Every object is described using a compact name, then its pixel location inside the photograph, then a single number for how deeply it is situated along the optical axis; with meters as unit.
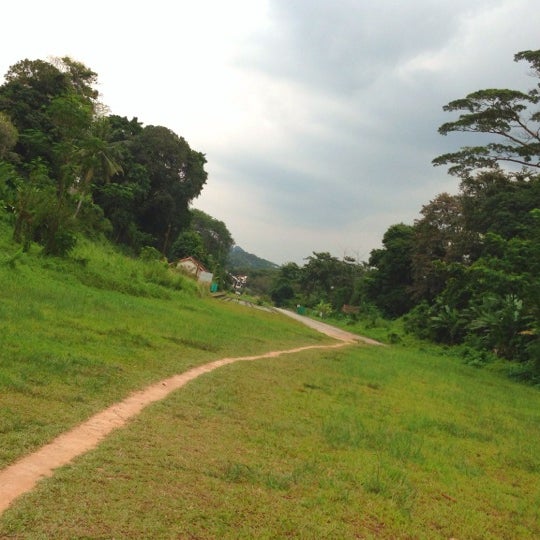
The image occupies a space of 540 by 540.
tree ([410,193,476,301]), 39.66
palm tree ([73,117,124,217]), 27.55
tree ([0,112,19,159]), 30.55
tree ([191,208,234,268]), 90.88
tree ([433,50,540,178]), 25.22
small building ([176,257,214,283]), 51.84
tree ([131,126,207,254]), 46.19
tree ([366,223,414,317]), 47.19
